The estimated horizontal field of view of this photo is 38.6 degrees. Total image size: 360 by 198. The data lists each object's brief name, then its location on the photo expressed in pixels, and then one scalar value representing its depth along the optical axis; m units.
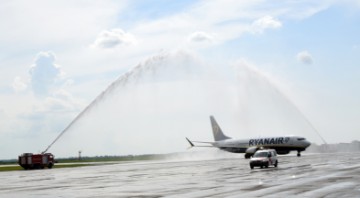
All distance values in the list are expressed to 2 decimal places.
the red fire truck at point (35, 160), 88.19
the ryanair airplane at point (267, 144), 106.15
